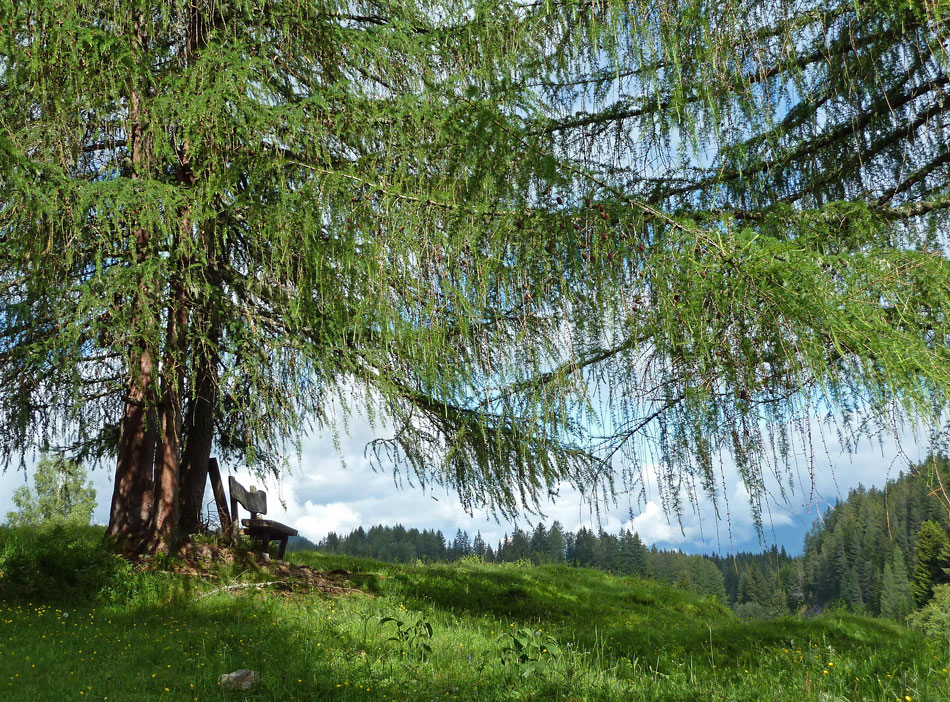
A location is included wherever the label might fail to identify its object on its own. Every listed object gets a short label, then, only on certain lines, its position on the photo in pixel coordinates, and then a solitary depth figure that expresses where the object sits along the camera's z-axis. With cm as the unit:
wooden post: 977
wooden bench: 967
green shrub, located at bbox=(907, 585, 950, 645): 636
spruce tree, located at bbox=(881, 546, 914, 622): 4594
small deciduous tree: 2498
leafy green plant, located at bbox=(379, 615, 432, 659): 540
